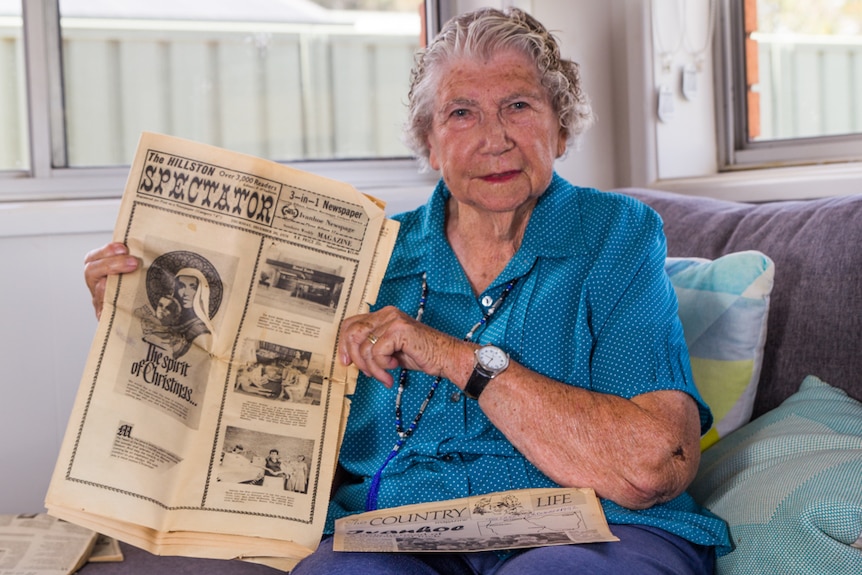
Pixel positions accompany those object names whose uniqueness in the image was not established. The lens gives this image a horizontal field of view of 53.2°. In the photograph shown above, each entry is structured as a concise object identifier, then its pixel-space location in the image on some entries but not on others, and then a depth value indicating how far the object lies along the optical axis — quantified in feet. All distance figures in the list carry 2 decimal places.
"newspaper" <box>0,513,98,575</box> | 4.27
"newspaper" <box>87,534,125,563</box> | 4.50
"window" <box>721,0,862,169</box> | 6.55
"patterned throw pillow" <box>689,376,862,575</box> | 3.39
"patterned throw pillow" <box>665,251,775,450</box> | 4.38
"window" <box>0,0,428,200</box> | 6.58
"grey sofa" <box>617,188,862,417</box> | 4.24
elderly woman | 3.70
